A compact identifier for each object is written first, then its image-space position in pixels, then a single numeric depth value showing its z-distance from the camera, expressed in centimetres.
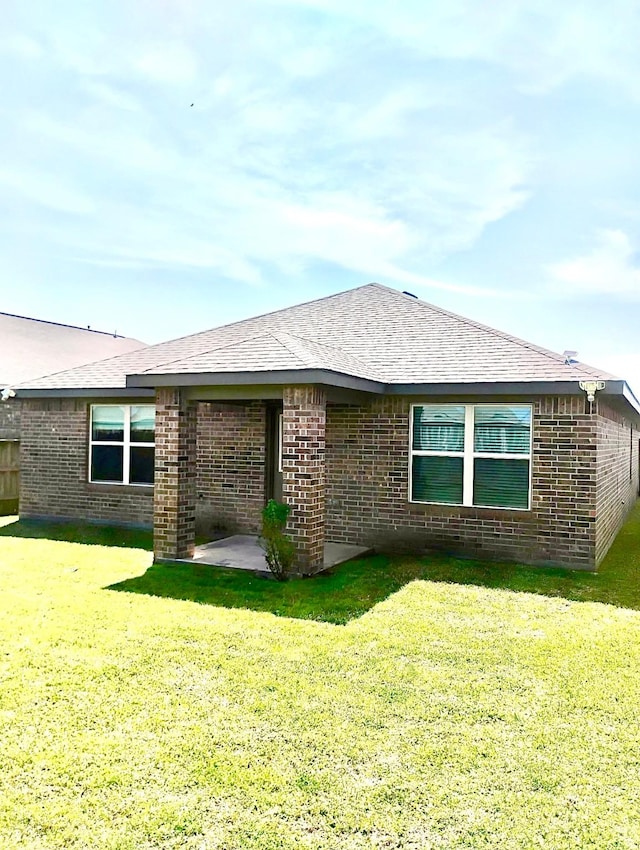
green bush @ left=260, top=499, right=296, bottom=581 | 766
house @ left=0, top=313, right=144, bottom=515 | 1421
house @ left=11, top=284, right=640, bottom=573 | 820
